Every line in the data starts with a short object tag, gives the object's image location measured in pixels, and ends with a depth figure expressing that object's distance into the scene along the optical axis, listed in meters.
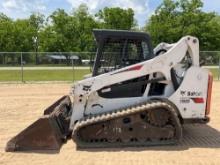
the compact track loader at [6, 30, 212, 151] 3.55
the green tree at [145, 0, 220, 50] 21.36
